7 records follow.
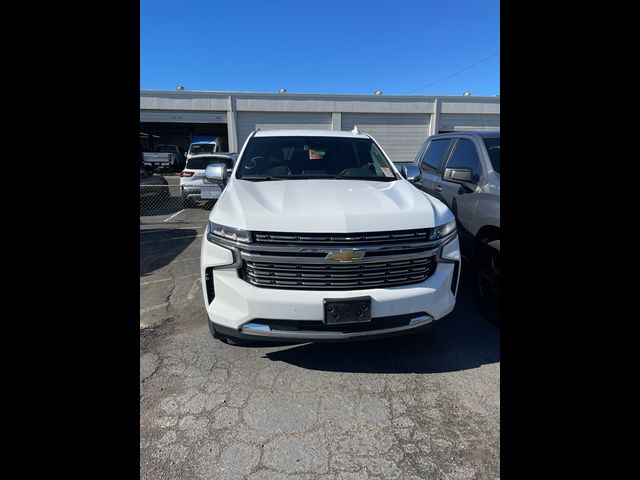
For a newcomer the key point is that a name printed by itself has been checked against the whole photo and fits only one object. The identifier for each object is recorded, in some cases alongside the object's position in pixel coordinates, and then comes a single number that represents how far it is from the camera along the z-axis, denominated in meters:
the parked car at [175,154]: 25.15
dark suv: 3.25
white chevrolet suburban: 2.15
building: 20.20
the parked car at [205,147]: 18.58
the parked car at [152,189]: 9.51
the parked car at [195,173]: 9.95
